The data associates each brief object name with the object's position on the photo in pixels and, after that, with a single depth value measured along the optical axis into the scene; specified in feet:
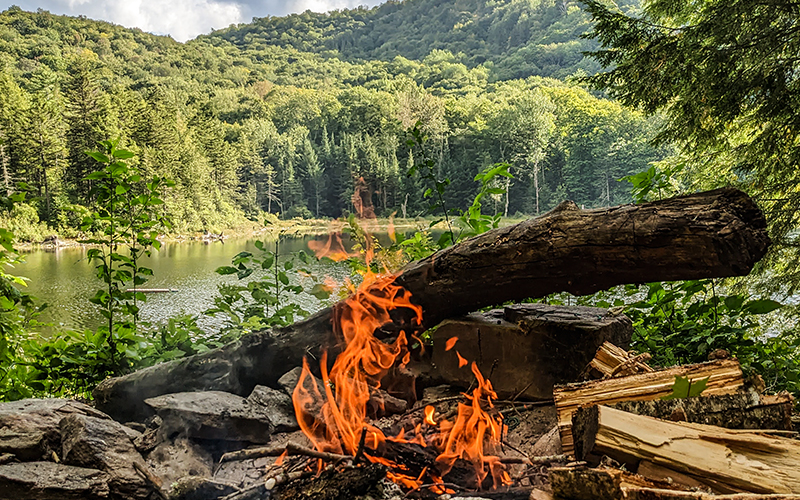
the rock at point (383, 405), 8.34
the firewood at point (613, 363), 6.80
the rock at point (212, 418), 7.20
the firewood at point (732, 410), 5.08
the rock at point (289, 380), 8.27
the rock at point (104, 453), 5.82
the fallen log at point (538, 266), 5.90
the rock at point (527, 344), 8.11
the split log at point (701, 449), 4.22
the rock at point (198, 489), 5.93
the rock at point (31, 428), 5.92
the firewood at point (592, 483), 4.26
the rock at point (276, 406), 7.77
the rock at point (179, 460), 6.55
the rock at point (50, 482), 5.24
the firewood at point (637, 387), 5.85
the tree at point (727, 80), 10.94
